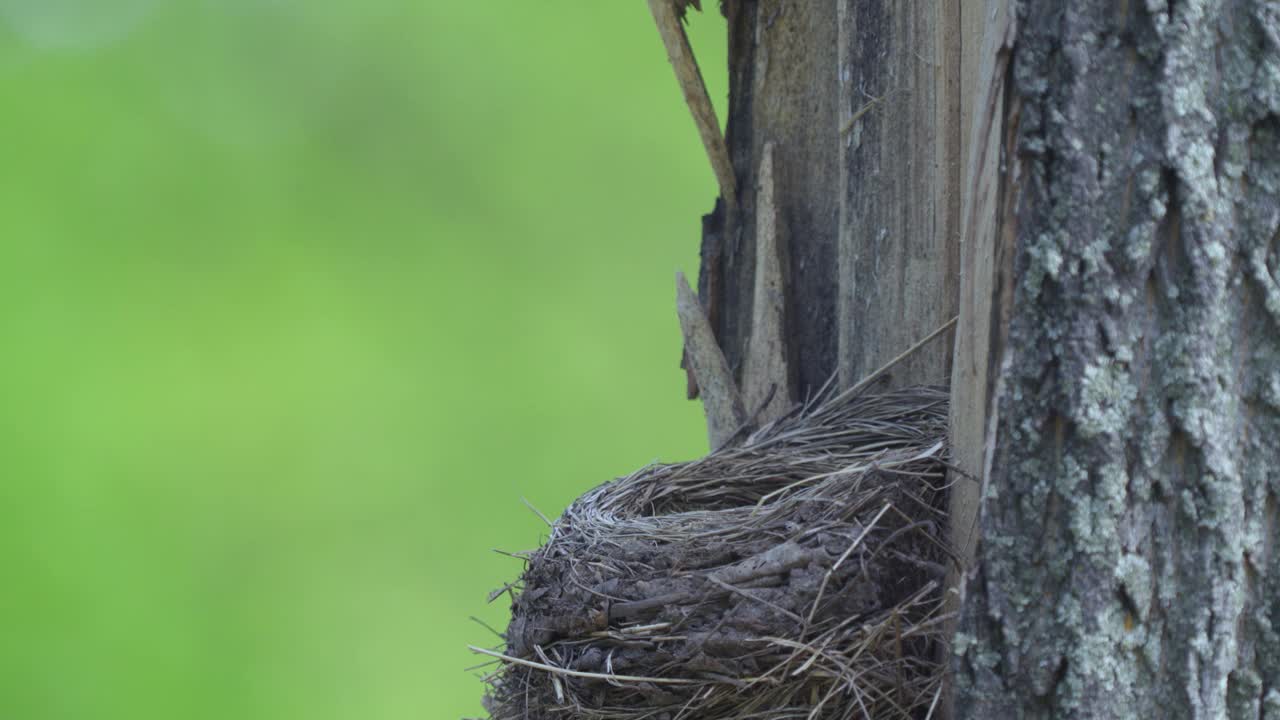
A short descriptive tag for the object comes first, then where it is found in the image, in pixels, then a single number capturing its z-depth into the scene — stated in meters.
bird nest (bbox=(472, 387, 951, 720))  4.78
